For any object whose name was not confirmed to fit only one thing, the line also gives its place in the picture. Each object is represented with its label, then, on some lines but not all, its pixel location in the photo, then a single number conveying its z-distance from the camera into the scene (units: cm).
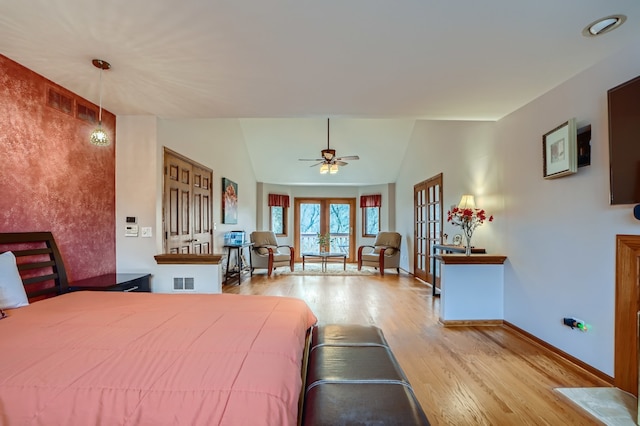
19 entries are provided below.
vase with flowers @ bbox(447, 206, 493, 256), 367
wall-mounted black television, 196
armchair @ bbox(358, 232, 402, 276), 698
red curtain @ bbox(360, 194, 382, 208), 872
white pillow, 189
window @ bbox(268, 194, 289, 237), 898
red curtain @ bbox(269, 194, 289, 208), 892
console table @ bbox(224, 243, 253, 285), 582
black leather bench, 106
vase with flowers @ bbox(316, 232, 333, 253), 874
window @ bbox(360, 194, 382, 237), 880
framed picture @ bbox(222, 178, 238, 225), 593
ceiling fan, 577
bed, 93
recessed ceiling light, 181
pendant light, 230
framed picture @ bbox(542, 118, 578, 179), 247
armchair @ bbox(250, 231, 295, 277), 686
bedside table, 260
